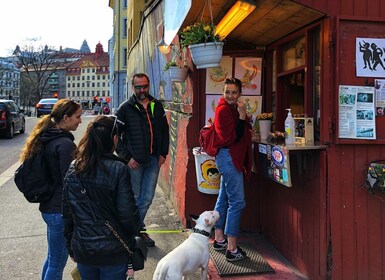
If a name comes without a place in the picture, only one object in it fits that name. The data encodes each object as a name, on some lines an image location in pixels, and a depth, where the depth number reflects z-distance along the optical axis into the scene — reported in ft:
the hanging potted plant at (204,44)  13.30
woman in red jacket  13.00
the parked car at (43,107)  99.25
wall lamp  18.23
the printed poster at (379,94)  11.27
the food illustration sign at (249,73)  16.67
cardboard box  11.96
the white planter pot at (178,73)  17.11
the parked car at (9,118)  51.72
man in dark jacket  14.93
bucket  15.61
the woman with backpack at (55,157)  9.68
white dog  9.78
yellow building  135.44
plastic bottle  12.42
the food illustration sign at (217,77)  16.58
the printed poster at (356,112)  11.22
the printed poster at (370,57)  11.27
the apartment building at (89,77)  415.58
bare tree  208.47
